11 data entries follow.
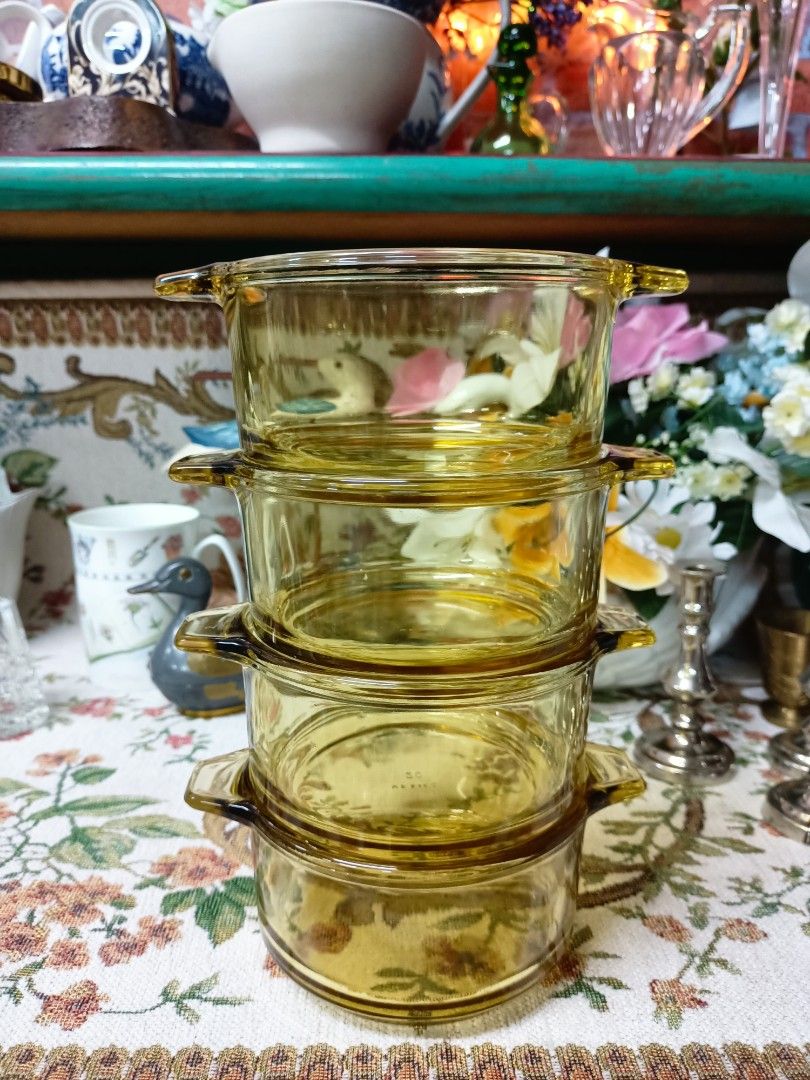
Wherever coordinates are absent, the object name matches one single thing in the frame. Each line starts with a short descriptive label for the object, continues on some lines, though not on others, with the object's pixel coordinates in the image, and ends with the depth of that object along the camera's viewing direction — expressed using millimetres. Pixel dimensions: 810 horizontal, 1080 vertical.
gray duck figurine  614
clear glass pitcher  639
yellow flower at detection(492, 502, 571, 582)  351
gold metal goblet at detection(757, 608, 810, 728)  617
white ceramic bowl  550
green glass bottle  649
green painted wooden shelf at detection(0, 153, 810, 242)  567
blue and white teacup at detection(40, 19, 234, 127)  641
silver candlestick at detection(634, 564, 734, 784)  540
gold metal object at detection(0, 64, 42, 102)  623
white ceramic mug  667
